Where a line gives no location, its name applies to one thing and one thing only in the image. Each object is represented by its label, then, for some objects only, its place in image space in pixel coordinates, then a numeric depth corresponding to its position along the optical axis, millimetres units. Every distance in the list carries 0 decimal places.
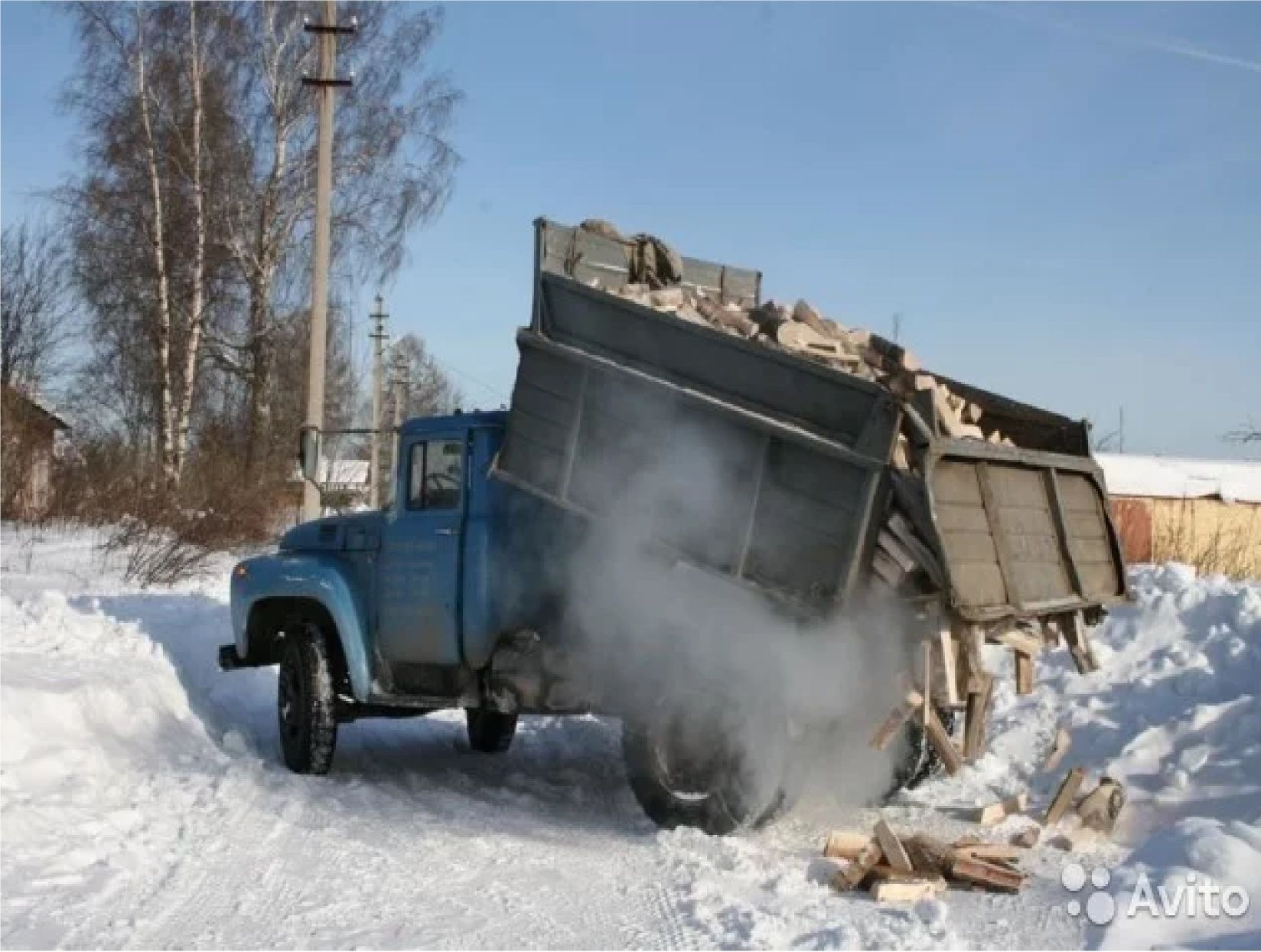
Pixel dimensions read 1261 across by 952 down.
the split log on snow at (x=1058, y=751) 8305
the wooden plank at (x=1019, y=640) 6605
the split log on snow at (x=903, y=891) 5668
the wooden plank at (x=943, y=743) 6301
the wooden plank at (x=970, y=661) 6285
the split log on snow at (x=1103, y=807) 7094
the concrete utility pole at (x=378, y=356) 47781
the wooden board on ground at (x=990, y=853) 6230
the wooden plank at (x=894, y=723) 6254
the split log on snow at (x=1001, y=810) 7348
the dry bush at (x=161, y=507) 17312
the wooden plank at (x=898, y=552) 6121
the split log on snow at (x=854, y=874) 5930
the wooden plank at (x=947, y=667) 6156
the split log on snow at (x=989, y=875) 5926
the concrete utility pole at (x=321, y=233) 20047
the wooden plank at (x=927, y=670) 6172
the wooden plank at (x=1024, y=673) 6867
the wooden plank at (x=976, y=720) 6488
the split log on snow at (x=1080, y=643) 7133
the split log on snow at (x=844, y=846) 6371
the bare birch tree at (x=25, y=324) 25969
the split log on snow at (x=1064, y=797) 7180
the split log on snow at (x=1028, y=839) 6812
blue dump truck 6227
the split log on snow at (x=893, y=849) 5977
